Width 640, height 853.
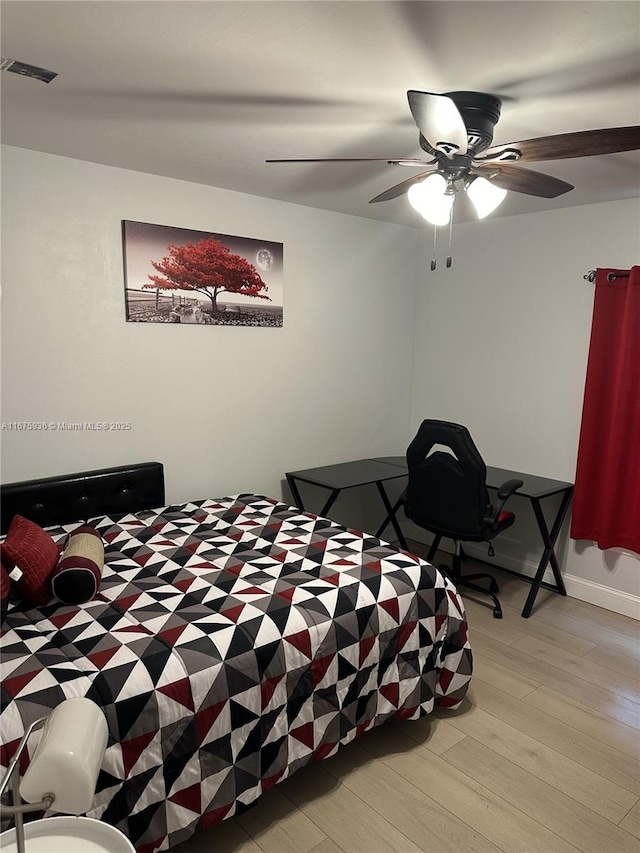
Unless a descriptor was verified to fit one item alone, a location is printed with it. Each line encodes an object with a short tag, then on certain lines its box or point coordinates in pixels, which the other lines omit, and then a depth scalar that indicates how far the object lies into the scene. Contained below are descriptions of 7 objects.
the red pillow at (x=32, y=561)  1.94
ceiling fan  1.61
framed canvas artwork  2.91
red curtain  3.21
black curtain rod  3.20
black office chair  3.02
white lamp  0.78
